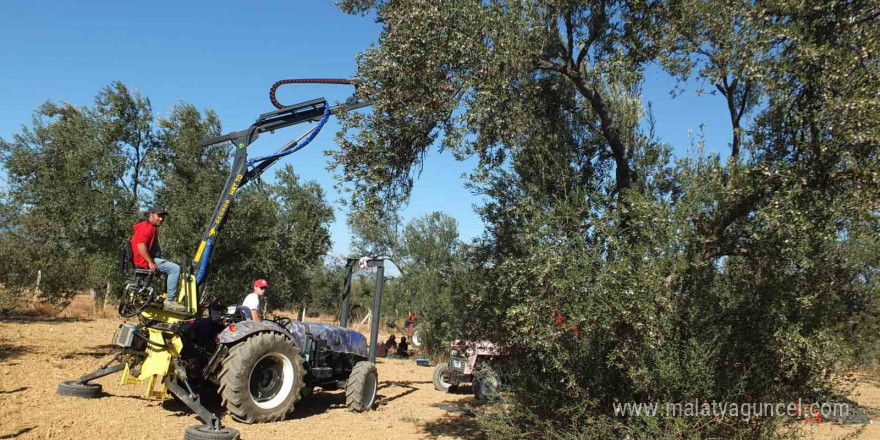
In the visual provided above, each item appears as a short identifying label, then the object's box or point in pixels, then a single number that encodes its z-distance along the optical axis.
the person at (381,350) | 18.64
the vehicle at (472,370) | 7.92
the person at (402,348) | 19.31
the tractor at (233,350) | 6.49
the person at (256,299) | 7.84
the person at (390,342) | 20.17
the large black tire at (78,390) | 7.11
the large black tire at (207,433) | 5.70
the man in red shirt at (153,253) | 6.24
